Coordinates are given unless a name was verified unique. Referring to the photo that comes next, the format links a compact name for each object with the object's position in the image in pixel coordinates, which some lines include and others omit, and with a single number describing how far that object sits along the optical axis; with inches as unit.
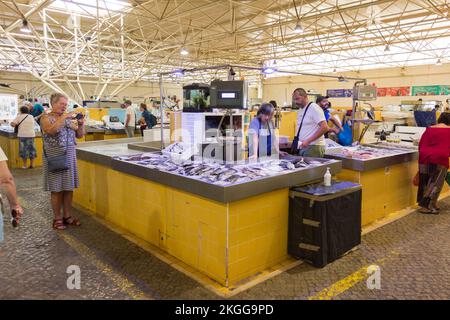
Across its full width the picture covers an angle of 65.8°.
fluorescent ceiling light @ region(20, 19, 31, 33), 311.9
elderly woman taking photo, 137.3
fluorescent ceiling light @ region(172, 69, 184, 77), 154.8
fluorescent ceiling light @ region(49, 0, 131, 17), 383.0
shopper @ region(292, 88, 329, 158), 145.7
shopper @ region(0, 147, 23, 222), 85.7
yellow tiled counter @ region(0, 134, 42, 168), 298.7
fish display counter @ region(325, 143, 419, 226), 153.0
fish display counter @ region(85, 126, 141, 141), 333.7
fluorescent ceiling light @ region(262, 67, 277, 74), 156.0
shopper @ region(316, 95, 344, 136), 189.9
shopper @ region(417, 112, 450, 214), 170.2
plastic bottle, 122.6
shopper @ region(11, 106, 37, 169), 279.2
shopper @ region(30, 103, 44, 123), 354.1
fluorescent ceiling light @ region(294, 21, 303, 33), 353.5
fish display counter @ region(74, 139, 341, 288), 103.3
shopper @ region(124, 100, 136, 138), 339.3
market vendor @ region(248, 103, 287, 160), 137.6
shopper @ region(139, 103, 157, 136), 372.8
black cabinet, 111.2
